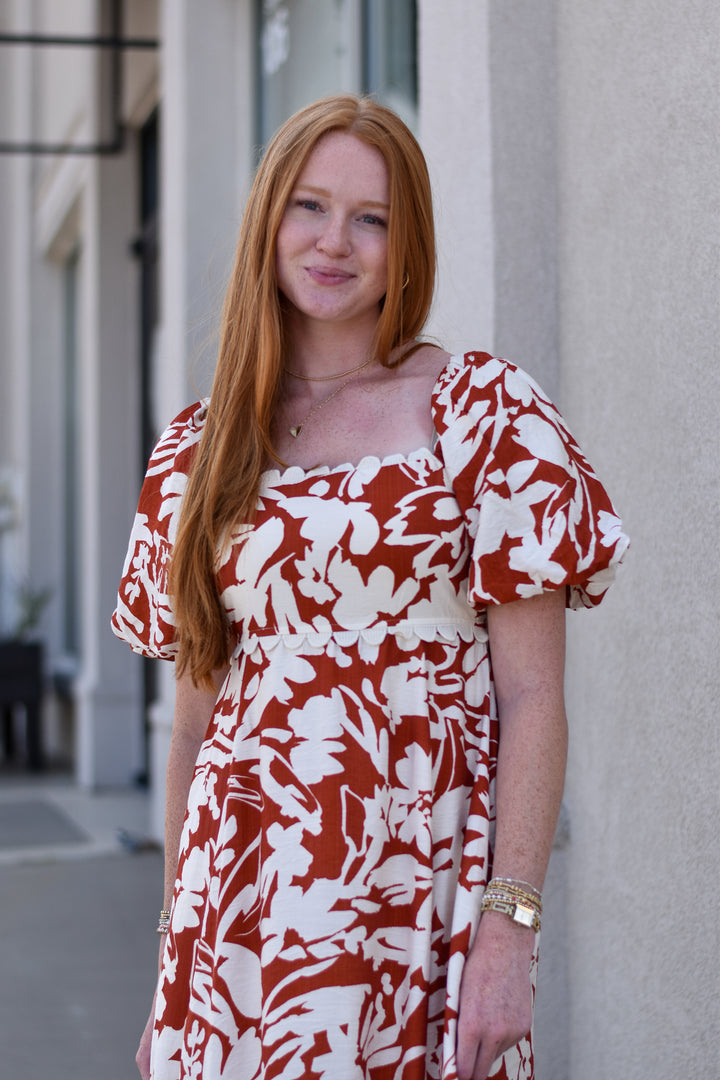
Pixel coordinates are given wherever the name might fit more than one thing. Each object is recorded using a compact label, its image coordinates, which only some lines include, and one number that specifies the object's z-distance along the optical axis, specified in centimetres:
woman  162
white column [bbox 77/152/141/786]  848
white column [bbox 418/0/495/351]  296
